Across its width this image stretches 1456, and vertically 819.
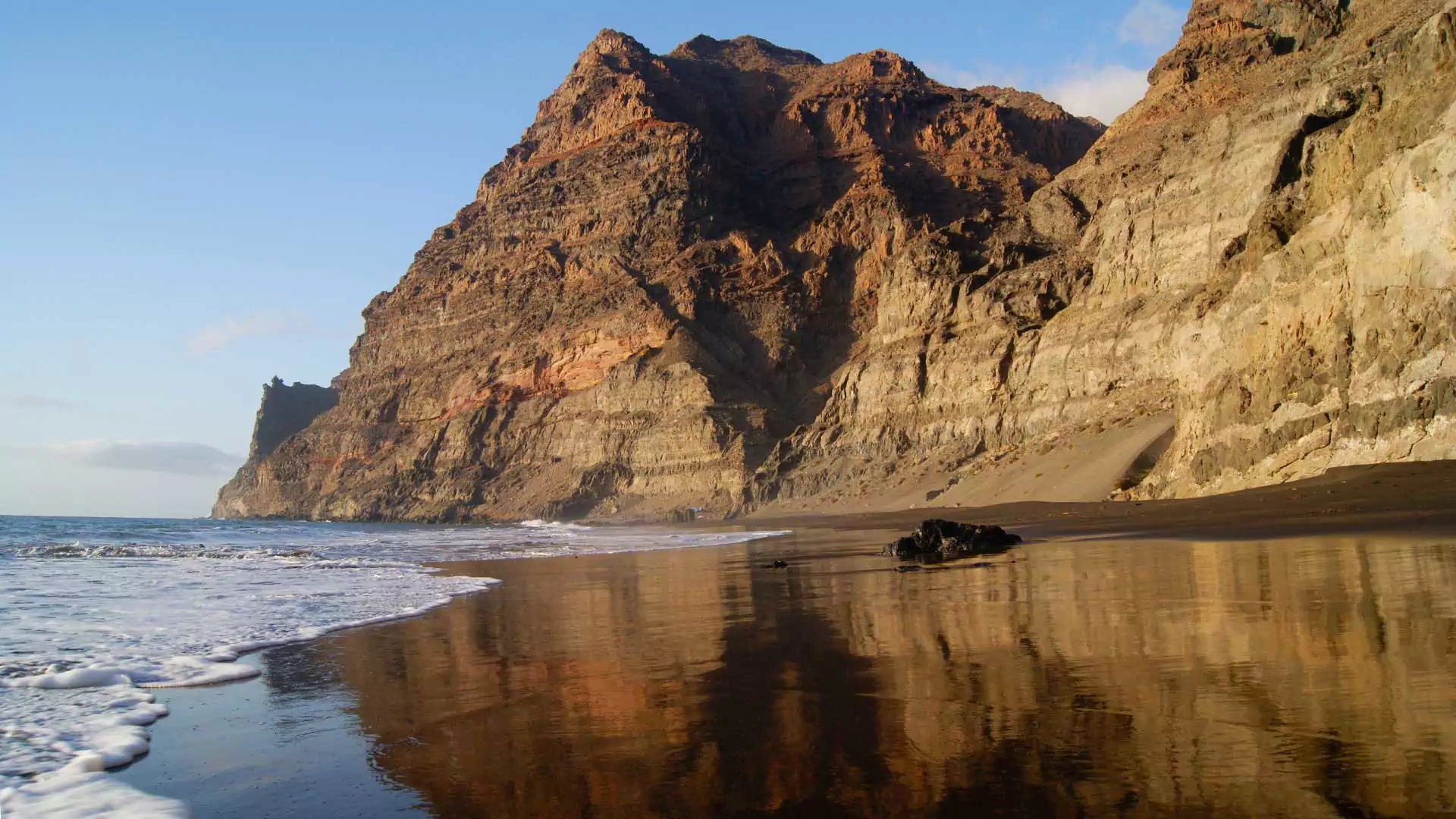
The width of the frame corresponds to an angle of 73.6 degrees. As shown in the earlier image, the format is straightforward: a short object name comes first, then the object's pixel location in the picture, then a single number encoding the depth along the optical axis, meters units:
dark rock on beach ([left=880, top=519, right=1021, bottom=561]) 17.69
